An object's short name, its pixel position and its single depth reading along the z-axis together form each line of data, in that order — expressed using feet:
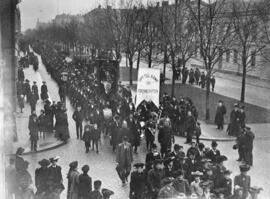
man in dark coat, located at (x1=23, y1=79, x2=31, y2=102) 72.68
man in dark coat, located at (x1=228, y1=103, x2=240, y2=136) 57.67
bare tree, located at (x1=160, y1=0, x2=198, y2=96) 81.30
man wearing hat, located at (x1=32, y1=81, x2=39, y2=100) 70.73
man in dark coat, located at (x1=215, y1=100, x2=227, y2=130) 61.50
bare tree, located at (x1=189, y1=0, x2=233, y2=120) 68.69
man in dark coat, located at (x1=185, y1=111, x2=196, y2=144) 52.85
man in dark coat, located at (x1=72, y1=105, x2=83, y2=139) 54.90
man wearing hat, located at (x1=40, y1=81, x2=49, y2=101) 75.19
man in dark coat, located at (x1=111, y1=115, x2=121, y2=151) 49.96
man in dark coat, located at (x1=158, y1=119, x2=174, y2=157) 49.34
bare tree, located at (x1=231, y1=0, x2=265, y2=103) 82.21
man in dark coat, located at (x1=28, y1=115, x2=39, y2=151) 48.83
